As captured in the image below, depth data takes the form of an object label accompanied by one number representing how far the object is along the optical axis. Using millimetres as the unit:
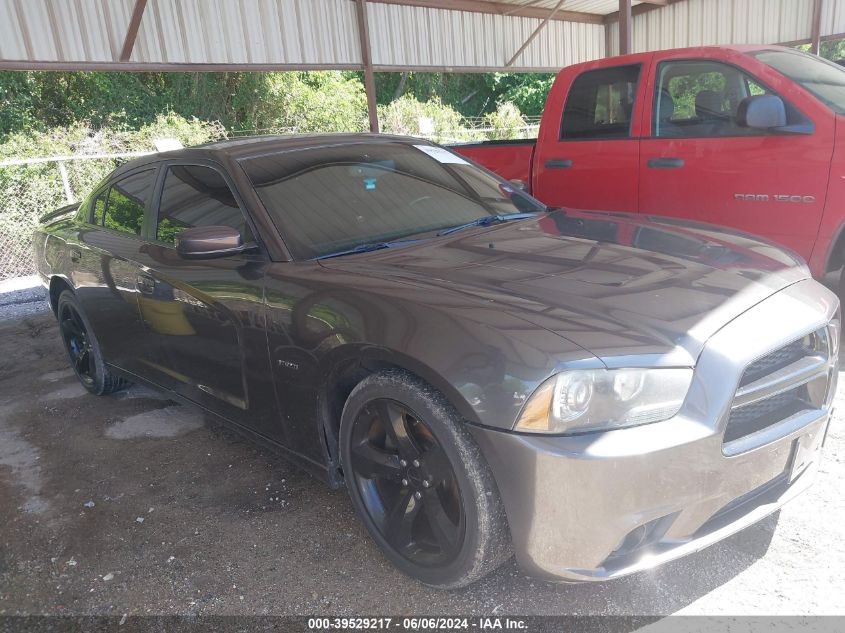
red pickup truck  4246
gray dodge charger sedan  1950
